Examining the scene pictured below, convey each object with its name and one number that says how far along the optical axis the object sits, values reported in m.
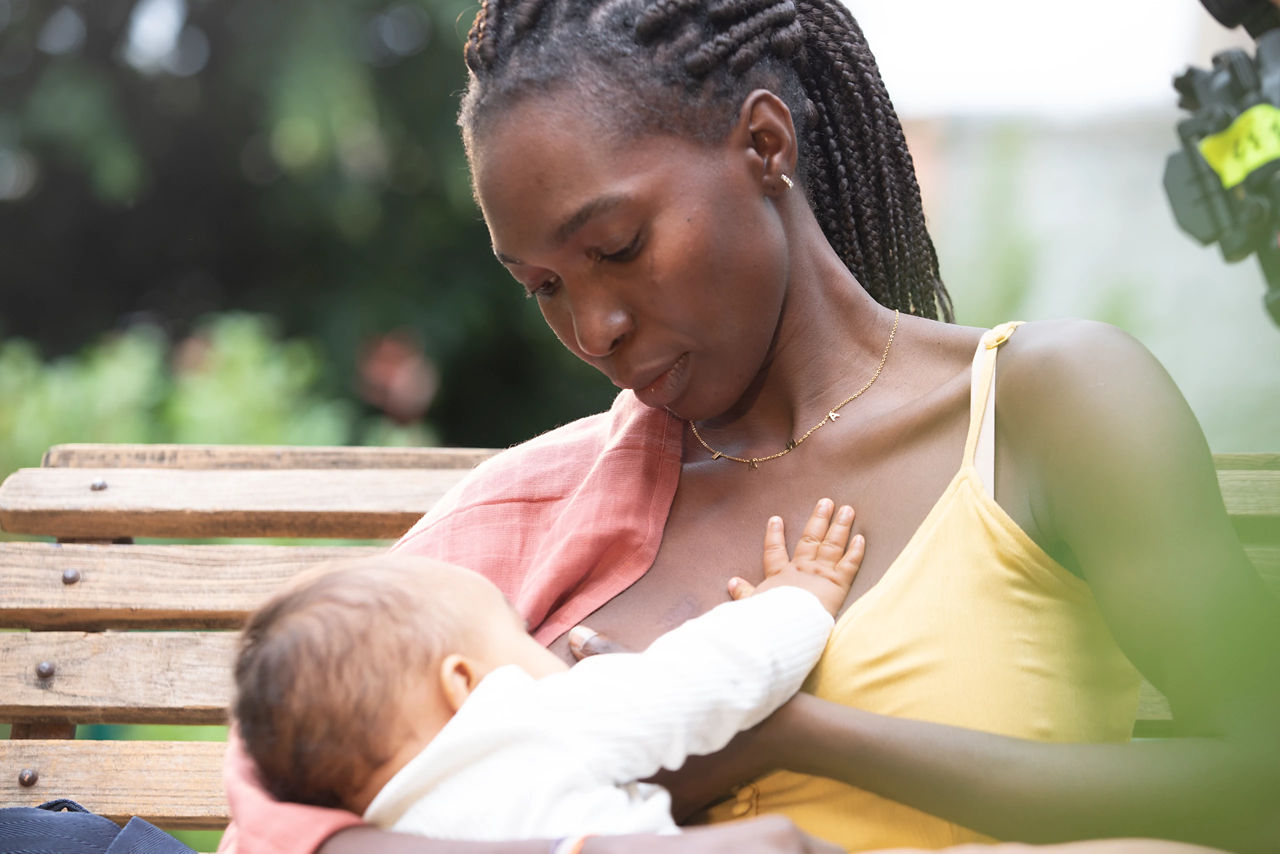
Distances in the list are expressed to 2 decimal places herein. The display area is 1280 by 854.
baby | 1.94
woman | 1.94
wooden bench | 2.36
